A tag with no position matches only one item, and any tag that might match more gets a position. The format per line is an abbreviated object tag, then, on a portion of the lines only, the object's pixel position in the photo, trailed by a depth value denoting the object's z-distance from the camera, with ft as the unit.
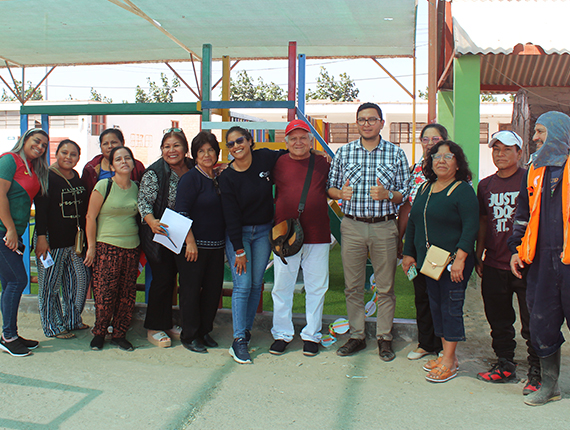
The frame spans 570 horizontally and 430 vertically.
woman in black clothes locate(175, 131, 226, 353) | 11.88
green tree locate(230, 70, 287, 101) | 119.65
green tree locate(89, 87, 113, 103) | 161.07
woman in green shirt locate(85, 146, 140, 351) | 12.37
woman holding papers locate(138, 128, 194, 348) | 12.22
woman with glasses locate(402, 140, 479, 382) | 10.23
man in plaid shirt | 11.75
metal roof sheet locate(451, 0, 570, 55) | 19.36
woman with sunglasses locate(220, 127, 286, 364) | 11.69
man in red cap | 11.80
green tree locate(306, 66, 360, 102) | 119.34
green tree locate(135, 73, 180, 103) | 120.47
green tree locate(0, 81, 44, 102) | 184.51
